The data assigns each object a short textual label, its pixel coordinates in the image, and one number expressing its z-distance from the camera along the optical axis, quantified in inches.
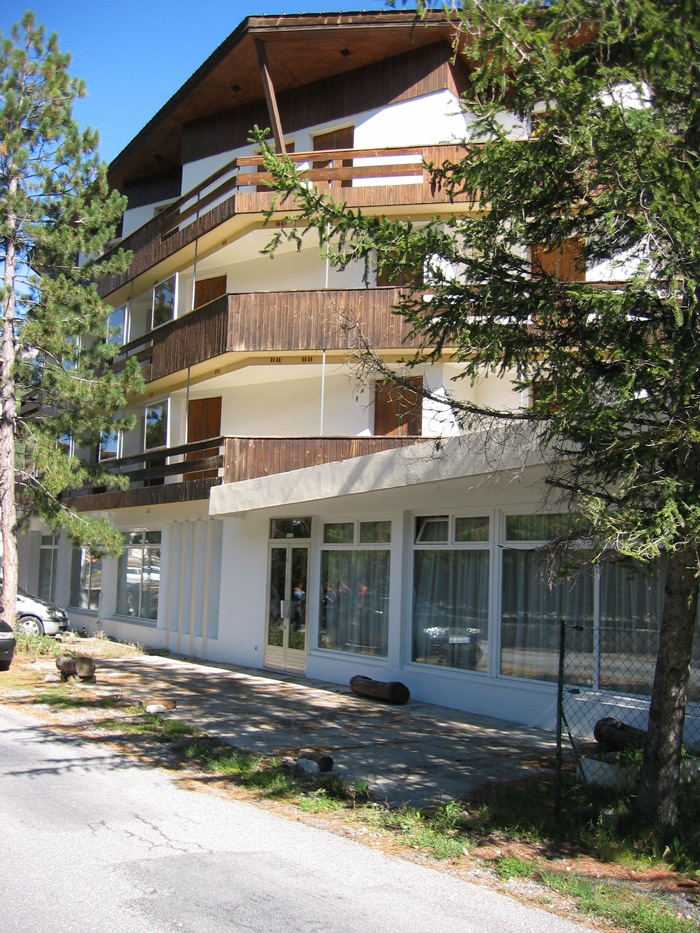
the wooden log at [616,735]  360.5
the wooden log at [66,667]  586.6
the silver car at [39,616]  871.1
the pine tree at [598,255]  252.5
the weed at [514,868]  245.1
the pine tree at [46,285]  719.7
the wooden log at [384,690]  525.3
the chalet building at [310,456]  487.2
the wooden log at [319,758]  351.3
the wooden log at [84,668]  583.8
